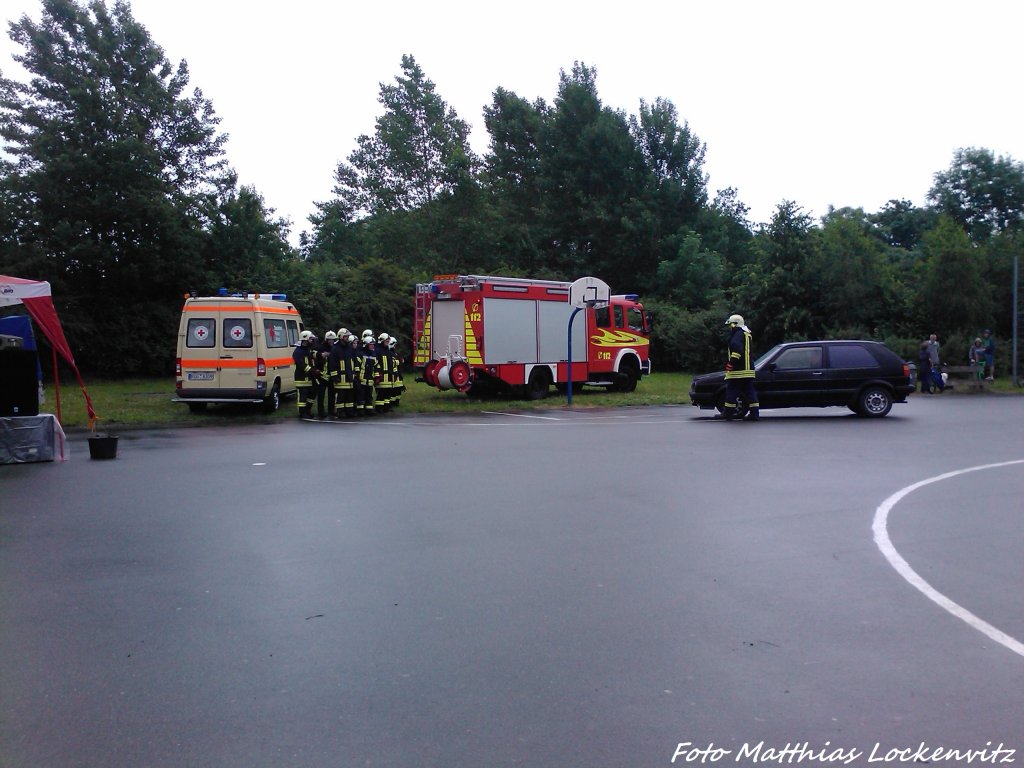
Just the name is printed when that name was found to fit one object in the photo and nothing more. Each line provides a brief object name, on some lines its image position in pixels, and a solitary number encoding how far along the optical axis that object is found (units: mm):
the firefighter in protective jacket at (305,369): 19469
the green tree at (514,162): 56312
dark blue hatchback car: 18828
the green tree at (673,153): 56812
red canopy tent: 13703
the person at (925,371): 27406
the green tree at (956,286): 34594
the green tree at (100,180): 31719
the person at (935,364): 27375
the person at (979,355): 28844
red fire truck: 22547
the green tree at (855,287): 36125
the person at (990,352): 29786
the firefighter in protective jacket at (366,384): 20094
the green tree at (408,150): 57750
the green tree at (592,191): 53719
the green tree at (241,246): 34188
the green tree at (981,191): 57375
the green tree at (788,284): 36469
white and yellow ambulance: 19734
